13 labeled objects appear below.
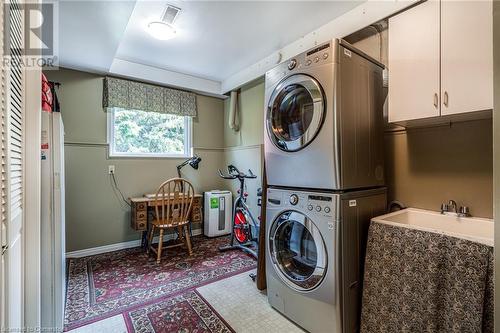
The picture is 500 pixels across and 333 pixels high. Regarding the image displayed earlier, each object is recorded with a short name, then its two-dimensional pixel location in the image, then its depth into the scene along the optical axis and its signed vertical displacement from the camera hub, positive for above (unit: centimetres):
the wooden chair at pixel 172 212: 283 -59
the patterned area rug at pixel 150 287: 174 -113
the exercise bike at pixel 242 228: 310 -85
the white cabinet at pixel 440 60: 125 +61
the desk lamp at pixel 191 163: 354 +4
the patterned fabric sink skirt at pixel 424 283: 104 -61
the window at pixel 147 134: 331 +48
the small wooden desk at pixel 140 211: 296 -57
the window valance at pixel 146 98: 317 +100
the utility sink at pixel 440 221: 142 -38
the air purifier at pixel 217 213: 368 -76
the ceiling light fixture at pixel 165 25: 212 +134
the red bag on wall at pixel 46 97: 148 +44
